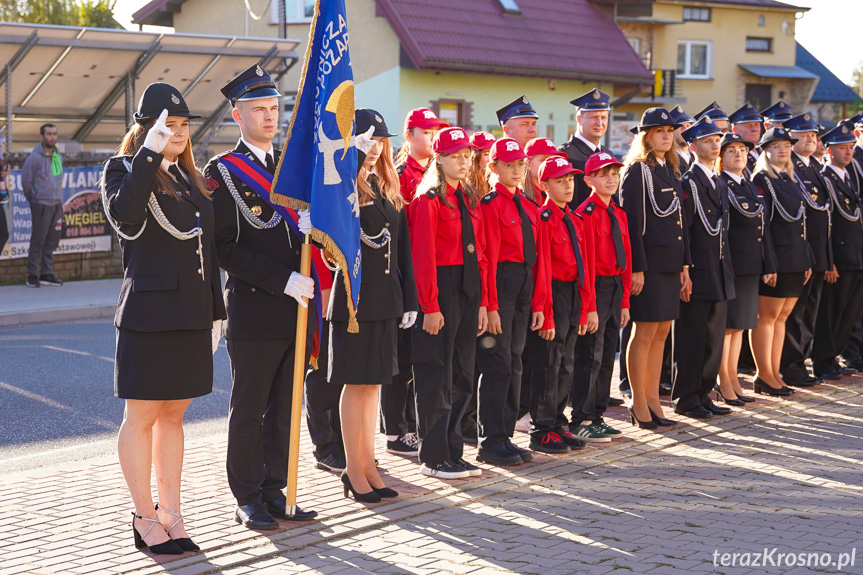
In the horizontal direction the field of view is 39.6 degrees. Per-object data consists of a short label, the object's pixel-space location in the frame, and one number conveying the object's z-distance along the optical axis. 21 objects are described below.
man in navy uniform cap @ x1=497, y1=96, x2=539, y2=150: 8.69
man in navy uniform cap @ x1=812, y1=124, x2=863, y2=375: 11.21
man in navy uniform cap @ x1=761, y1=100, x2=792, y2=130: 11.45
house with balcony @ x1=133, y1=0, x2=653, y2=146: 29.27
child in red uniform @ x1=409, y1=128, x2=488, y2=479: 7.14
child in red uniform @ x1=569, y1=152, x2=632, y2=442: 8.42
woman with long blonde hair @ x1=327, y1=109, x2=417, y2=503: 6.64
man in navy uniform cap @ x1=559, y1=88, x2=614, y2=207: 9.26
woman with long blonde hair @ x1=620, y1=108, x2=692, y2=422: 8.80
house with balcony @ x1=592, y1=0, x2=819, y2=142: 48.62
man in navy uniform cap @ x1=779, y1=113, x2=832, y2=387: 10.84
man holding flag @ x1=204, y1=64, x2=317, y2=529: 6.12
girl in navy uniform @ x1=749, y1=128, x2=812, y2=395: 10.37
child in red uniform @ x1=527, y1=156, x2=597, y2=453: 8.05
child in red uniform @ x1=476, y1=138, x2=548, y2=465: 7.59
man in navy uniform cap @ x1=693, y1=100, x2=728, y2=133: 10.33
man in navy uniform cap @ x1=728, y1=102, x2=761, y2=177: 11.35
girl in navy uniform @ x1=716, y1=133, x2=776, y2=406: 9.72
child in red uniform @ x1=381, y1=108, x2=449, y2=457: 8.05
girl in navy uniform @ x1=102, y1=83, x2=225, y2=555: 5.54
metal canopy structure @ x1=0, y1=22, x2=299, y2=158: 18.20
